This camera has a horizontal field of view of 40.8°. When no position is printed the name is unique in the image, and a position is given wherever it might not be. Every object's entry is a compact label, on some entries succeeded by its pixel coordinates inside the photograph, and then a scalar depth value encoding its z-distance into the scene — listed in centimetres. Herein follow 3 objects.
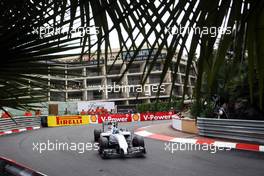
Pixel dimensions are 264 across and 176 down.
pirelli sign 2964
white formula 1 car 1022
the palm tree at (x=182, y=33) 67
